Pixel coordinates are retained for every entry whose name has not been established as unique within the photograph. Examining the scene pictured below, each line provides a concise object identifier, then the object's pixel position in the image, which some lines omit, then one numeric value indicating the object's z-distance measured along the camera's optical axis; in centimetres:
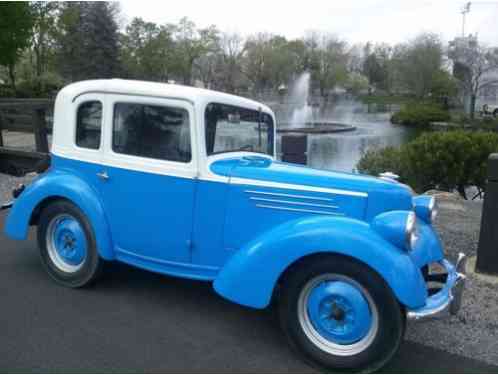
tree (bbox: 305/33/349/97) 5612
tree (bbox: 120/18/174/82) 4341
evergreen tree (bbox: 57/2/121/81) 3716
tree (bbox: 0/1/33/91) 1600
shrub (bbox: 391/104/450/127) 3146
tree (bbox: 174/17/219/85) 4697
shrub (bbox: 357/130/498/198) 795
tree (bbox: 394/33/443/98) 4000
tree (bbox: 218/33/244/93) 4734
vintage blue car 275
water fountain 2095
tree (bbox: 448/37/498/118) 3634
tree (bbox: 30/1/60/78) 3478
